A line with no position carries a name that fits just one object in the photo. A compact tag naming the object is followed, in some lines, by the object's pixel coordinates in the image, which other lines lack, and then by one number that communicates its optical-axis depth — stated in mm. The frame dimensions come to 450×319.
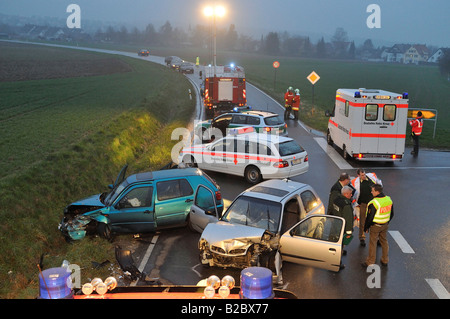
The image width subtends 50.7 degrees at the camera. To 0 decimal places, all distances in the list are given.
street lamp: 45706
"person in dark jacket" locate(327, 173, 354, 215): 10180
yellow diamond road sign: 30553
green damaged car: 11117
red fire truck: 30564
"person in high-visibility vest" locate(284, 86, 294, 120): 29312
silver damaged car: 8898
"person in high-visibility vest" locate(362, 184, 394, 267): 9219
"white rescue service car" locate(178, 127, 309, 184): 15648
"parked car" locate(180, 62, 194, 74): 65812
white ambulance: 18031
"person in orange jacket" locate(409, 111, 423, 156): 20500
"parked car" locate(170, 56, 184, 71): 71125
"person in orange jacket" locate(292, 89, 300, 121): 29202
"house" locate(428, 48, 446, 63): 182900
